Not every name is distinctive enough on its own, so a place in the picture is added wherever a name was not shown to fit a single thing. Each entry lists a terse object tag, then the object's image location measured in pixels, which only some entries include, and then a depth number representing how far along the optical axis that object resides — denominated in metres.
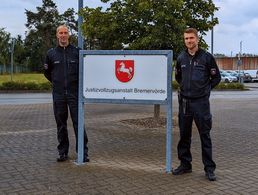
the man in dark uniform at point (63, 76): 6.87
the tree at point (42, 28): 85.00
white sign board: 6.47
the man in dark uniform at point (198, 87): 6.00
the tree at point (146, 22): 10.62
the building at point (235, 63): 84.11
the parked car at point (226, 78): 56.98
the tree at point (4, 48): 76.94
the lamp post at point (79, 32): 13.34
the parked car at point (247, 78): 61.56
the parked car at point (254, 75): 63.72
